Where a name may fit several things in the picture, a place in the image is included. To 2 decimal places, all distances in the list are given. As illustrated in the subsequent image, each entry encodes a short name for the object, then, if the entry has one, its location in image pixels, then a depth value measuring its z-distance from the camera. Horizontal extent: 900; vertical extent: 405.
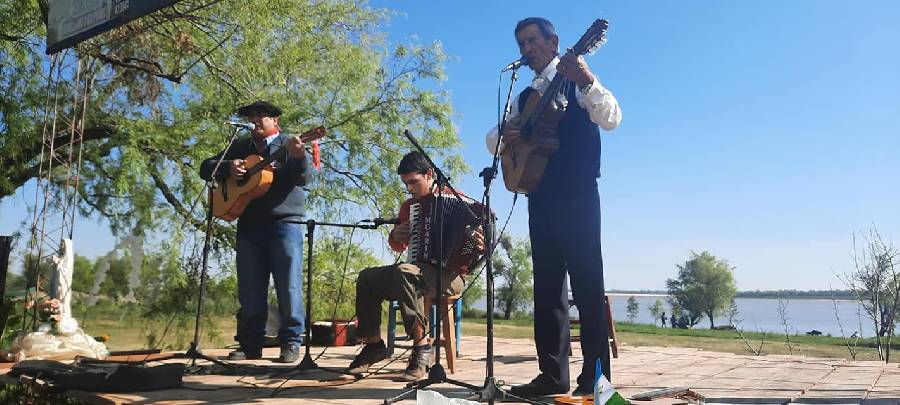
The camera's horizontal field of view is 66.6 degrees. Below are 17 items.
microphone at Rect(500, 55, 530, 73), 3.02
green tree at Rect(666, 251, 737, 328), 61.50
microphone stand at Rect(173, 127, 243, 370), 3.53
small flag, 1.61
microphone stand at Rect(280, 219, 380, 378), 3.63
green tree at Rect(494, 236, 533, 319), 39.38
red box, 5.67
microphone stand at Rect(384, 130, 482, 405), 2.89
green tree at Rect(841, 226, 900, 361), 8.78
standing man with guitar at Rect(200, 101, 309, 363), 4.37
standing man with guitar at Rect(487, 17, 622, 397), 2.89
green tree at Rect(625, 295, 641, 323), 63.51
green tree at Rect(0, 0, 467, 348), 8.47
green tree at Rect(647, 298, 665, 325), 69.57
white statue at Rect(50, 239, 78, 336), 5.14
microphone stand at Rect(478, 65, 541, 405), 2.72
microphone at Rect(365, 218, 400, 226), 3.60
